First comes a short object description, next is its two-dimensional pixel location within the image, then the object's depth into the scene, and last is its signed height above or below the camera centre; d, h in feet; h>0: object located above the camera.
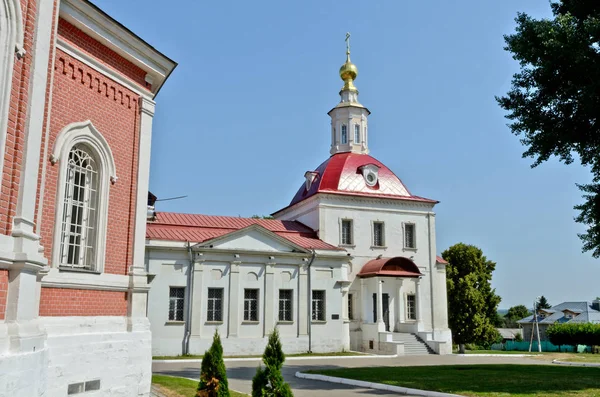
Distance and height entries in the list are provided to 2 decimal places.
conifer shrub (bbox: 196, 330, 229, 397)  28.78 -3.88
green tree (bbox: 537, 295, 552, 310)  342.23 +1.98
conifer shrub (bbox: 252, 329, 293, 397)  25.43 -3.48
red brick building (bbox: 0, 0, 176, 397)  22.43 +5.70
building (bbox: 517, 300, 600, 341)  215.72 -3.61
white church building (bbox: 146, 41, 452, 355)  79.92 +5.58
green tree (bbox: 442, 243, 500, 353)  112.47 +1.97
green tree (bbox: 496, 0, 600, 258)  43.73 +18.79
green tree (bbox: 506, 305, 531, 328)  312.29 -4.03
